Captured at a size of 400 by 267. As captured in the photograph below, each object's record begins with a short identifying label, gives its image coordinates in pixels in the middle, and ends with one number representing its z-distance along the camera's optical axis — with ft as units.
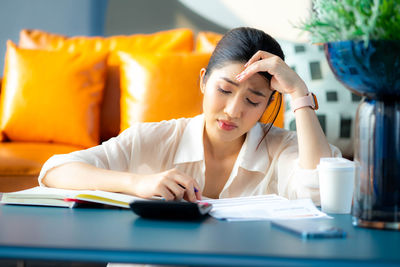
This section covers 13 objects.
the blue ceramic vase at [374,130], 4.41
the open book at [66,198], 4.95
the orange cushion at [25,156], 8.17
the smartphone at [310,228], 4.23
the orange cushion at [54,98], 9.44
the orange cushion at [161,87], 8.86
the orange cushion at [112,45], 10.05
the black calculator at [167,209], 4.59
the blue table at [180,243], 3.90
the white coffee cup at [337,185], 4.99
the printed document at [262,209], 4.74
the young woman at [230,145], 5.77
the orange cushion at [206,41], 9.96
